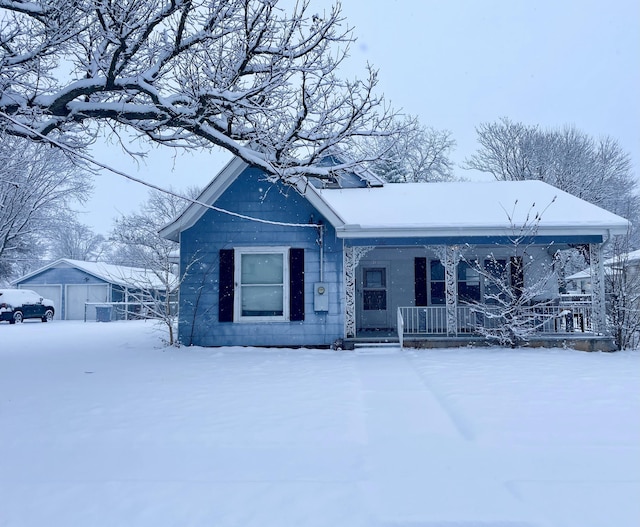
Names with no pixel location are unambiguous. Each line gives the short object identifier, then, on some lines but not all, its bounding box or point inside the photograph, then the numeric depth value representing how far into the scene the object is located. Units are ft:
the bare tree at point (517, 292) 32.40
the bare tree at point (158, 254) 34.19
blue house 33.37
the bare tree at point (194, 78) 19.99
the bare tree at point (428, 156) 89.30
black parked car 70.13
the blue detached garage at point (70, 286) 90.27
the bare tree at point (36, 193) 60.03
